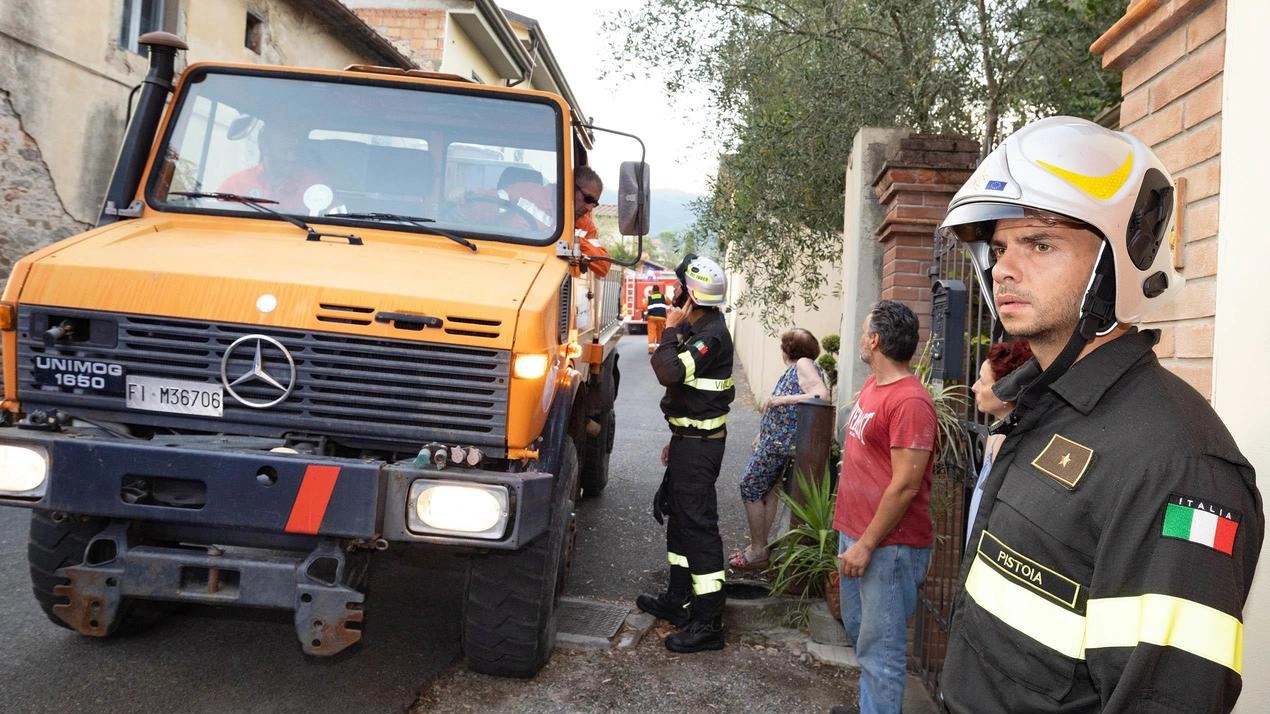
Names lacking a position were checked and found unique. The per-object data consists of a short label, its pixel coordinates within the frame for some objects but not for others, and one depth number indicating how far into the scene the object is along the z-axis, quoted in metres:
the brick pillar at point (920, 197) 5.28
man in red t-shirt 3.20
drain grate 4.52
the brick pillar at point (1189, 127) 2.42
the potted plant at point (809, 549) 4.89
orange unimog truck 3.02
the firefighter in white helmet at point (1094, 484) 1.25
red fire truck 32.09
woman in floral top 5.67
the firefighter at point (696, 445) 4.48
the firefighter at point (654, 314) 10.72
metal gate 3.87
